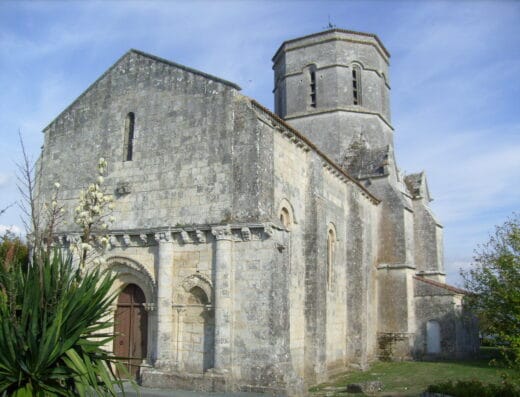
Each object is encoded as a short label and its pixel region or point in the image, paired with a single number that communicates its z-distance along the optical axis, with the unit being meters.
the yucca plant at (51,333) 7.10
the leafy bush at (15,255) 6.93
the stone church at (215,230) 13.49
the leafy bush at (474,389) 10.09
